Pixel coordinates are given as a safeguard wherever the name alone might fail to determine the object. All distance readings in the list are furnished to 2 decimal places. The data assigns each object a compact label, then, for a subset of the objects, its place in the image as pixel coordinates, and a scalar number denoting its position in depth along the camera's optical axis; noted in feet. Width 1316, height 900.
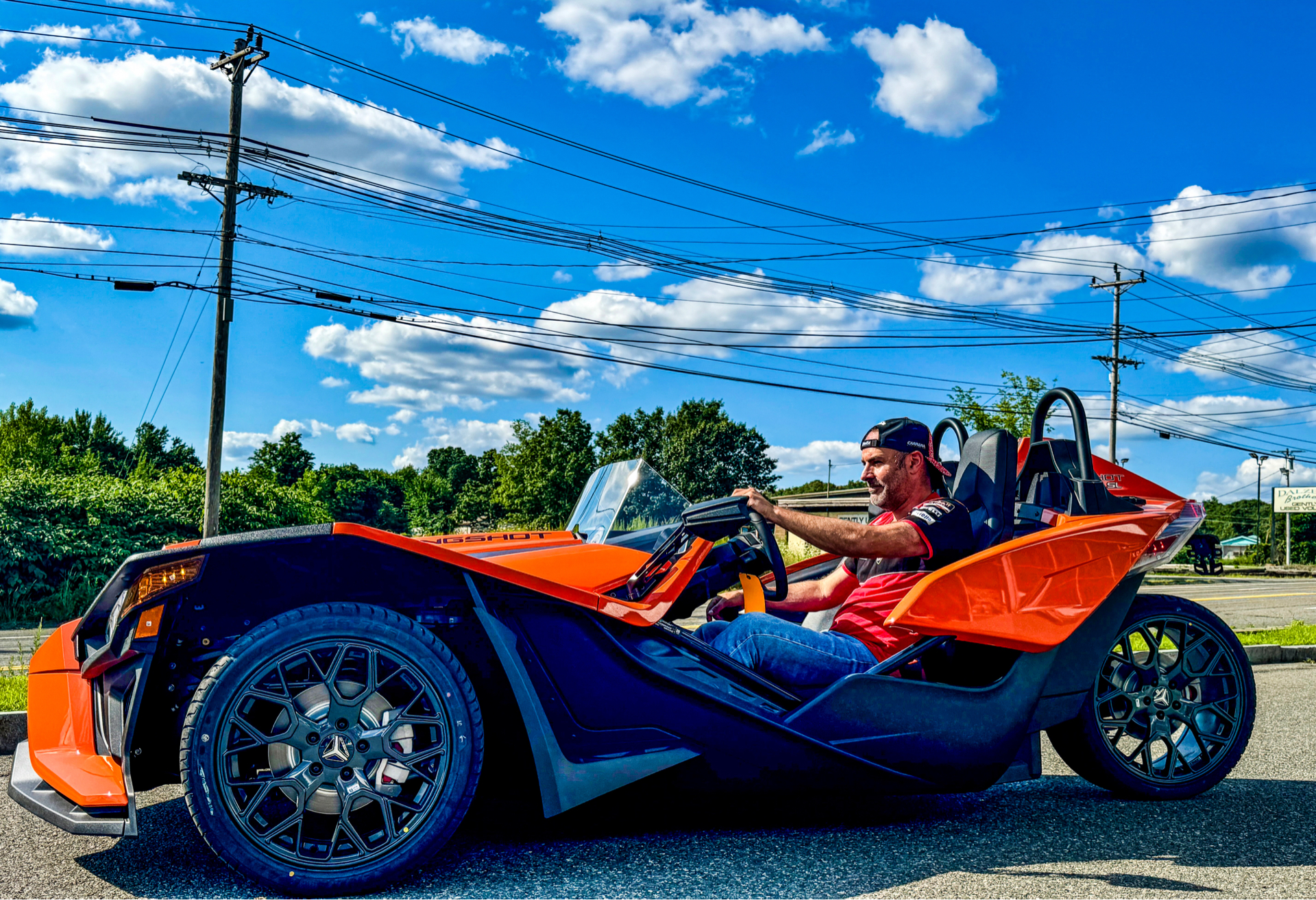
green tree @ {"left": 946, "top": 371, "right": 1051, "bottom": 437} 104.63
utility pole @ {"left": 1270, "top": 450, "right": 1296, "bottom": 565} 178.60
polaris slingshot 7.86
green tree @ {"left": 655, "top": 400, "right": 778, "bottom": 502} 227.61
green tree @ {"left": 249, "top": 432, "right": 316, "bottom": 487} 253.24
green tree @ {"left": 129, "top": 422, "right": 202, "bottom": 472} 192.95
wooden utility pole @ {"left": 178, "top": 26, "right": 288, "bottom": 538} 58.90
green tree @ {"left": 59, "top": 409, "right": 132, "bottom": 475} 184.75
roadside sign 199.31
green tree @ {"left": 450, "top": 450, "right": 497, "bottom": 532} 230.27
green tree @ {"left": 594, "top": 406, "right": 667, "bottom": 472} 241.55
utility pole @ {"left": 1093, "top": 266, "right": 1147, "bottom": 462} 120.78
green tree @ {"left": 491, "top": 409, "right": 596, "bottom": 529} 207.31
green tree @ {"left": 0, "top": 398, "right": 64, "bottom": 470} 130.72
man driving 9.73
